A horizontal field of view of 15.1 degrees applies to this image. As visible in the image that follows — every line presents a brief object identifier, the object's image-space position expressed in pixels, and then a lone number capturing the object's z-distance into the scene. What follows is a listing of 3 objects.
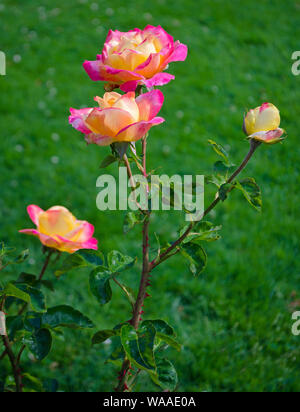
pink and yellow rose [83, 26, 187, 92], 1.14
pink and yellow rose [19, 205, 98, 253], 1.26
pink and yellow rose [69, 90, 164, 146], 1.12
